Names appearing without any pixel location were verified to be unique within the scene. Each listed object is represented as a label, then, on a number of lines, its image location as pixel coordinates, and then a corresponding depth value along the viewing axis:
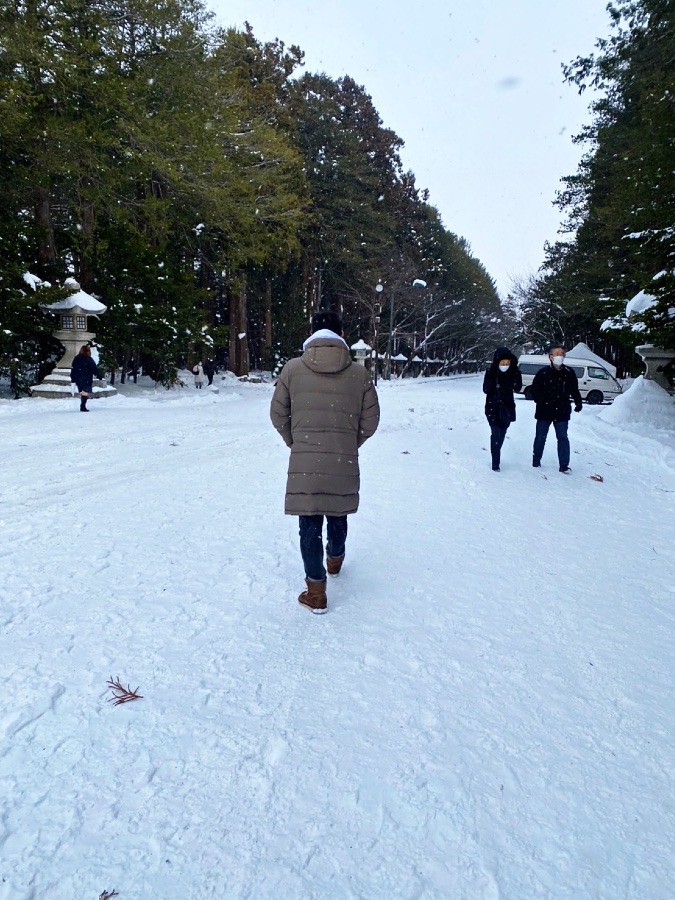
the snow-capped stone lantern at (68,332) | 14.76
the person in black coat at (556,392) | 7.00
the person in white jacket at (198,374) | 21.44
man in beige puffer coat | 3.12
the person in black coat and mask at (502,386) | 6.76
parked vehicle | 20.67
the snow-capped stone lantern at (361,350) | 27.70
